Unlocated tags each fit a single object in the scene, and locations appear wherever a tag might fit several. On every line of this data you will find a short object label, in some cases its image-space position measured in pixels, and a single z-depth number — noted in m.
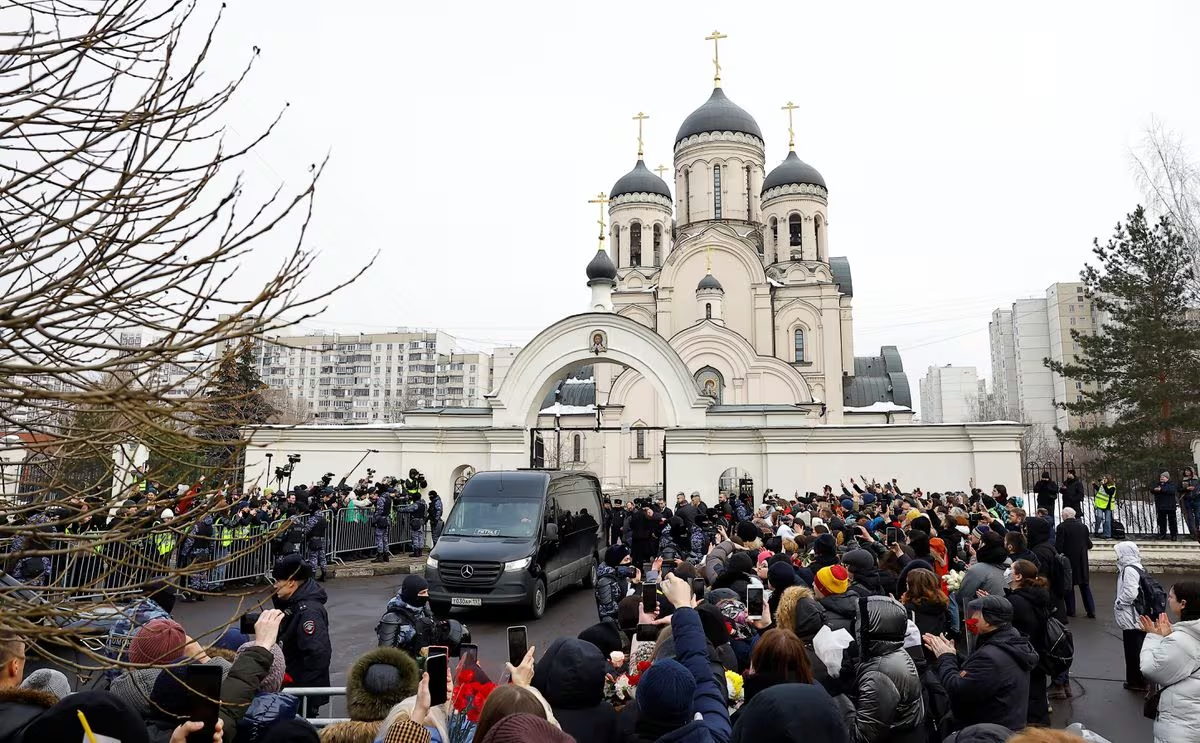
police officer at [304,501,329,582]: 13.28
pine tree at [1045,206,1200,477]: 22.42
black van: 10.79
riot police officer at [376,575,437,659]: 5.82
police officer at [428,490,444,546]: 18.80
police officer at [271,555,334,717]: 5.64
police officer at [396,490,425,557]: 17.06
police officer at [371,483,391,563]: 16.14
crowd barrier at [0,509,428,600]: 11.01
